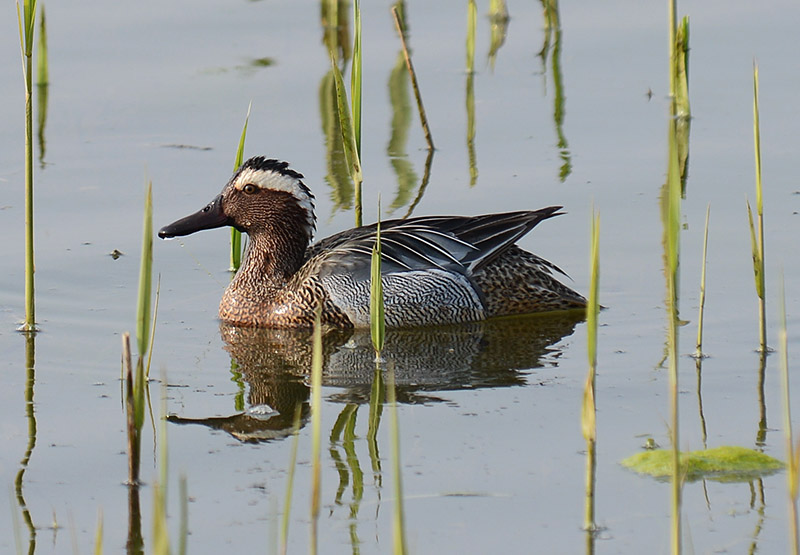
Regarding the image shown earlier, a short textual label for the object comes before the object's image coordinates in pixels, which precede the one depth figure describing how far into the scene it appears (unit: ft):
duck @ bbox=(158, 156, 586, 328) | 53.21
